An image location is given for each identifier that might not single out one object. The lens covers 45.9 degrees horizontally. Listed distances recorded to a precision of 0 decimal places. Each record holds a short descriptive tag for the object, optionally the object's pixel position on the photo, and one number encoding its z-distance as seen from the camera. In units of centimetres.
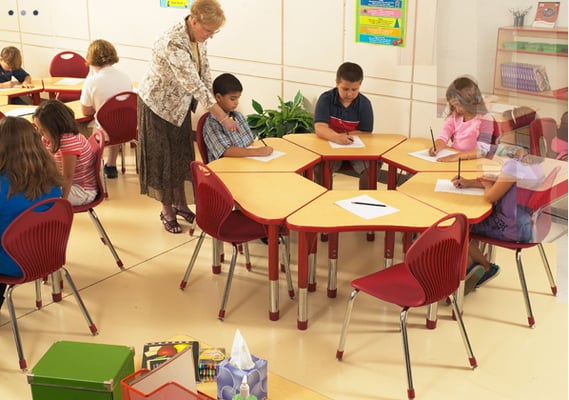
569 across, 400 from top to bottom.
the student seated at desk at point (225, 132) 423
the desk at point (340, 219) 328
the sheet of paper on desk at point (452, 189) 366
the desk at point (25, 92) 613
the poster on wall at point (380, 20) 532
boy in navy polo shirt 461
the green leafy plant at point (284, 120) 583
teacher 429
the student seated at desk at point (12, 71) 645
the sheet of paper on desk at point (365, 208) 342
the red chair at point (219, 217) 356
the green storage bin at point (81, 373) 194
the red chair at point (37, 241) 311
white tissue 196
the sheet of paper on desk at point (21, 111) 541
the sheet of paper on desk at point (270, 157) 426
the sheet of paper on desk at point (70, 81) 673
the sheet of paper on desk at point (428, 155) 422
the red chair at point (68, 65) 713
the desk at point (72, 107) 549
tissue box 194
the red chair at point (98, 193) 415
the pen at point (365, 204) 354
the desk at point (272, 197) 347
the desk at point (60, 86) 648
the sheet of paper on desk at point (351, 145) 447
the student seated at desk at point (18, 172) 331
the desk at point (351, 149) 431
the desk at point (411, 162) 404
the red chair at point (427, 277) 295
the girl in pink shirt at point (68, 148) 397
